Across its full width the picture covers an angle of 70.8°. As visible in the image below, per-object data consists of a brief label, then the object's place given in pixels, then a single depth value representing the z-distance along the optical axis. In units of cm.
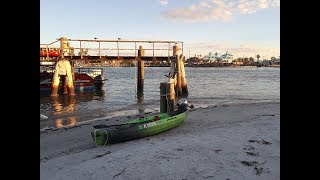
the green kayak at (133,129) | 880
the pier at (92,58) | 2201
